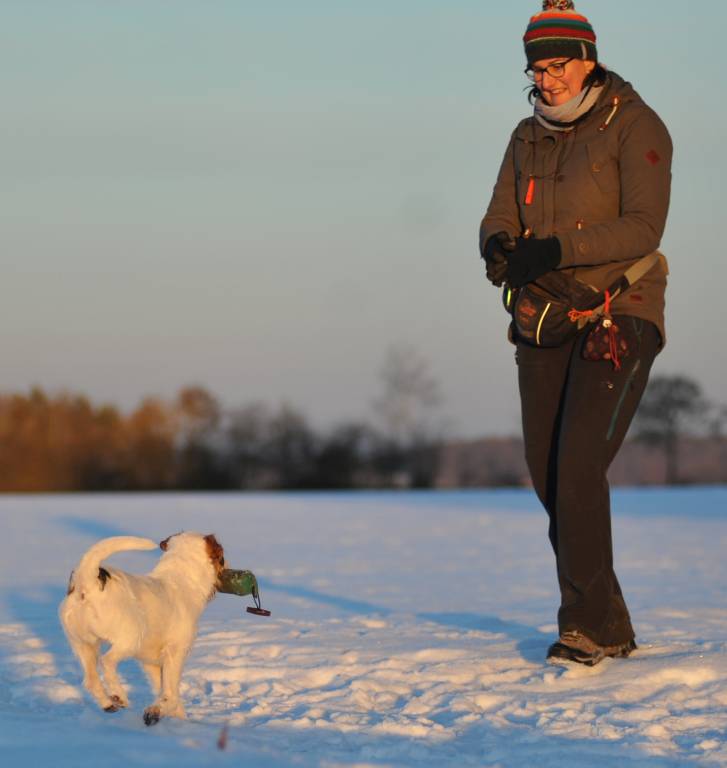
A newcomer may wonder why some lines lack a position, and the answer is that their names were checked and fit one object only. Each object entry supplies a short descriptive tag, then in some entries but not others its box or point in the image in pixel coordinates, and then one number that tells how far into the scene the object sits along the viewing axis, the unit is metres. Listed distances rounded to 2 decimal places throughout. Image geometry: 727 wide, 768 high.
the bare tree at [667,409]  93.75
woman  9.66
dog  7.63
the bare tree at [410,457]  82.94
